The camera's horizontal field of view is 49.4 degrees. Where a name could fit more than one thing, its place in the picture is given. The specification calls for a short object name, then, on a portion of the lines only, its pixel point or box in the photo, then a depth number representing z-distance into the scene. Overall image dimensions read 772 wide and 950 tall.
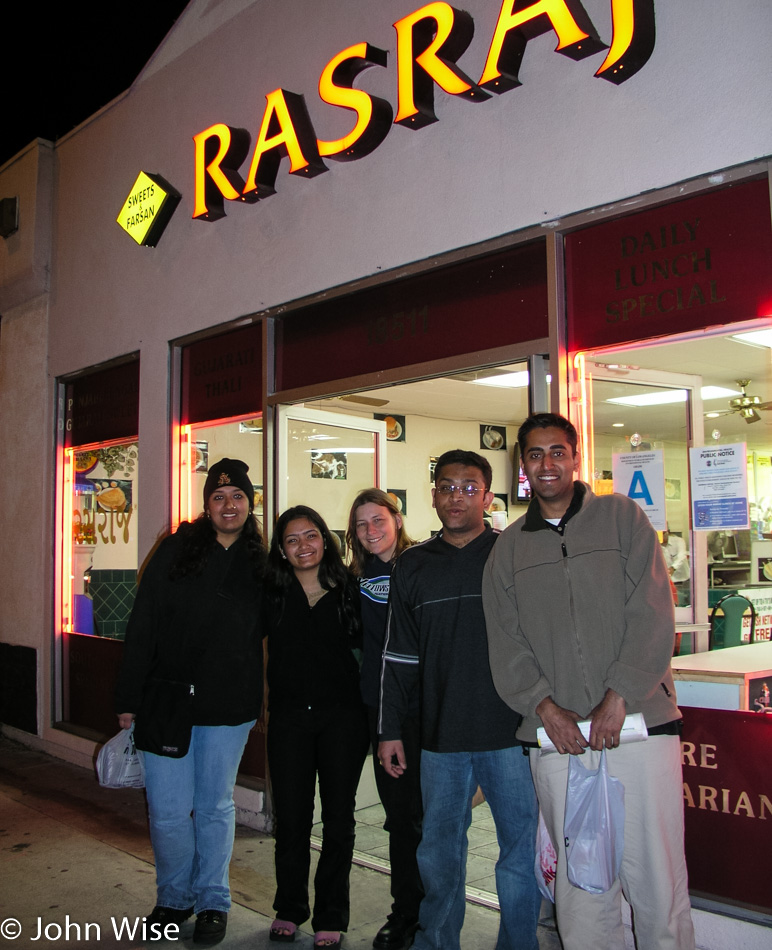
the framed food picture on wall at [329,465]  6.26
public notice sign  3.38
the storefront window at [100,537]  6.94
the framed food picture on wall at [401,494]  10.72
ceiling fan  3.79
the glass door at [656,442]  3.63
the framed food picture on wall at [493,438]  11.82
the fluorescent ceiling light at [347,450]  6.33
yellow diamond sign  6.09
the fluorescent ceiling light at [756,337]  3.44
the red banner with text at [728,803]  3.17
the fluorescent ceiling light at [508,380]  7.72
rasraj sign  3.50
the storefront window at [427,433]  6.51
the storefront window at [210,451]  6.09
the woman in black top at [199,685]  3.64
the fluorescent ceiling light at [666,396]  4.24
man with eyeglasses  3.02
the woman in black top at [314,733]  3.46
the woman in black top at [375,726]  3.46
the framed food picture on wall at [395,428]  10.80
